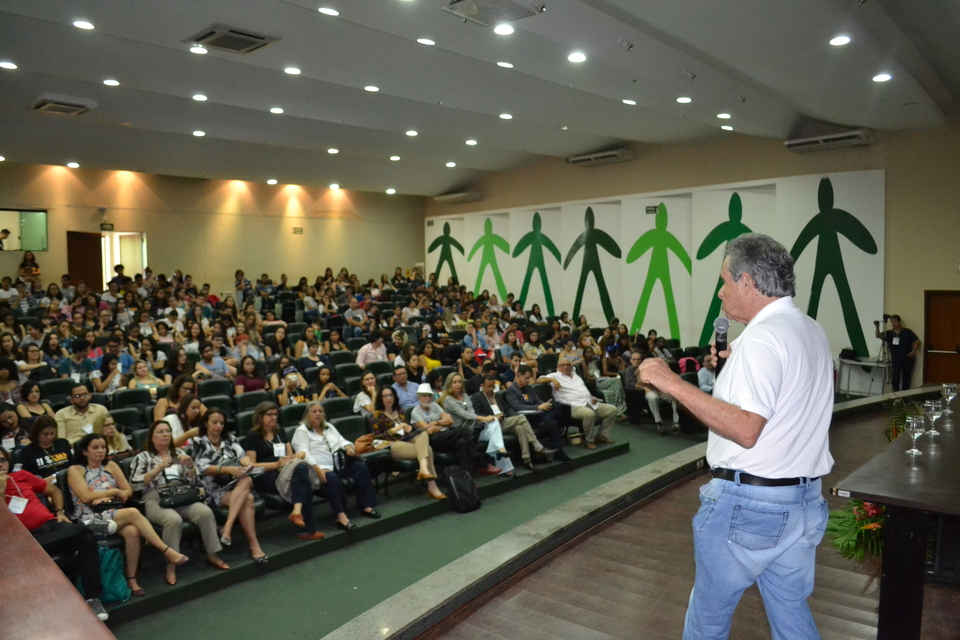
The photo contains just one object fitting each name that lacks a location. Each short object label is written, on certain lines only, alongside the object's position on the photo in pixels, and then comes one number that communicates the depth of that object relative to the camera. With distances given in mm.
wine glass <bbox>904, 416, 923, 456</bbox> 3240
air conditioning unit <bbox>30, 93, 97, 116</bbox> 9328
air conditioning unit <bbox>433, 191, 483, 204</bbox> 18047
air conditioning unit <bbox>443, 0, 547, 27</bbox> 5547
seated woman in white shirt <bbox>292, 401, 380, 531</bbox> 5555
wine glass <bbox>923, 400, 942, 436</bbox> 3695
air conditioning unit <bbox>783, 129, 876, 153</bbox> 10666
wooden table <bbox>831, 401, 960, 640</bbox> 2408
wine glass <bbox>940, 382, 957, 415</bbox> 4438
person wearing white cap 6391
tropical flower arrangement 3748
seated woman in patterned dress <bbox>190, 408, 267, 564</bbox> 4867
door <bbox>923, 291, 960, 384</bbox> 10445
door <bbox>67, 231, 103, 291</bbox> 14422
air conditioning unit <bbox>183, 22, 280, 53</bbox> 6625
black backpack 5945
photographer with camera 10594
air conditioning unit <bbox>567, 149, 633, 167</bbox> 14125
